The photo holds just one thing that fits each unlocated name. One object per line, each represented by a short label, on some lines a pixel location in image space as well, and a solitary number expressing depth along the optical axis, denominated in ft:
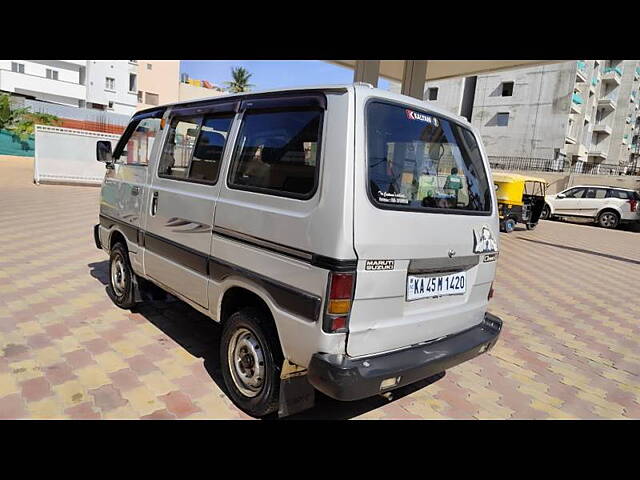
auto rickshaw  44.11
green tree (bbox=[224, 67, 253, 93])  177.06
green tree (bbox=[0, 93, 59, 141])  79.40
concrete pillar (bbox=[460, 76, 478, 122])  133.90
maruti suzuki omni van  7.29
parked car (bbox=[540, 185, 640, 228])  57.06
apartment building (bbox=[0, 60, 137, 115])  132.77
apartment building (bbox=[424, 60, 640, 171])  115.65
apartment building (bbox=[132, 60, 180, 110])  145.59
